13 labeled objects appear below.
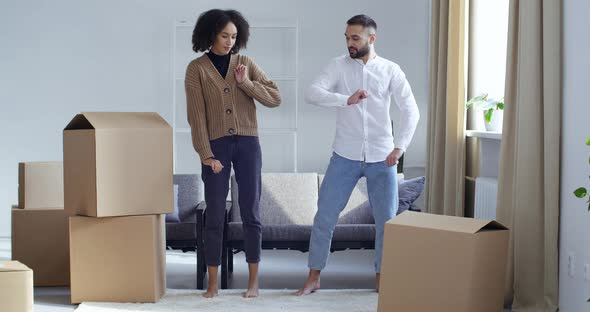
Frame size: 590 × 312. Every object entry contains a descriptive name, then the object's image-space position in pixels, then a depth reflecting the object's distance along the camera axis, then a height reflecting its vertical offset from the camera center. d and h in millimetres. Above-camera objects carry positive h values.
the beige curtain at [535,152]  3859 -156
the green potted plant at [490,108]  4766 +38
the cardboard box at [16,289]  3506 -672
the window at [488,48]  5230 +383
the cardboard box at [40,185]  4758 -377
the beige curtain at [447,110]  5273 +30
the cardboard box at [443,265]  3553 -587
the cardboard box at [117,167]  4199 -248
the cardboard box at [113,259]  4273 -676
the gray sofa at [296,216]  4840 -576
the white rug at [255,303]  4148 -874
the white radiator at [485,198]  4625 -419
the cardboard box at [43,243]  4723 -668
